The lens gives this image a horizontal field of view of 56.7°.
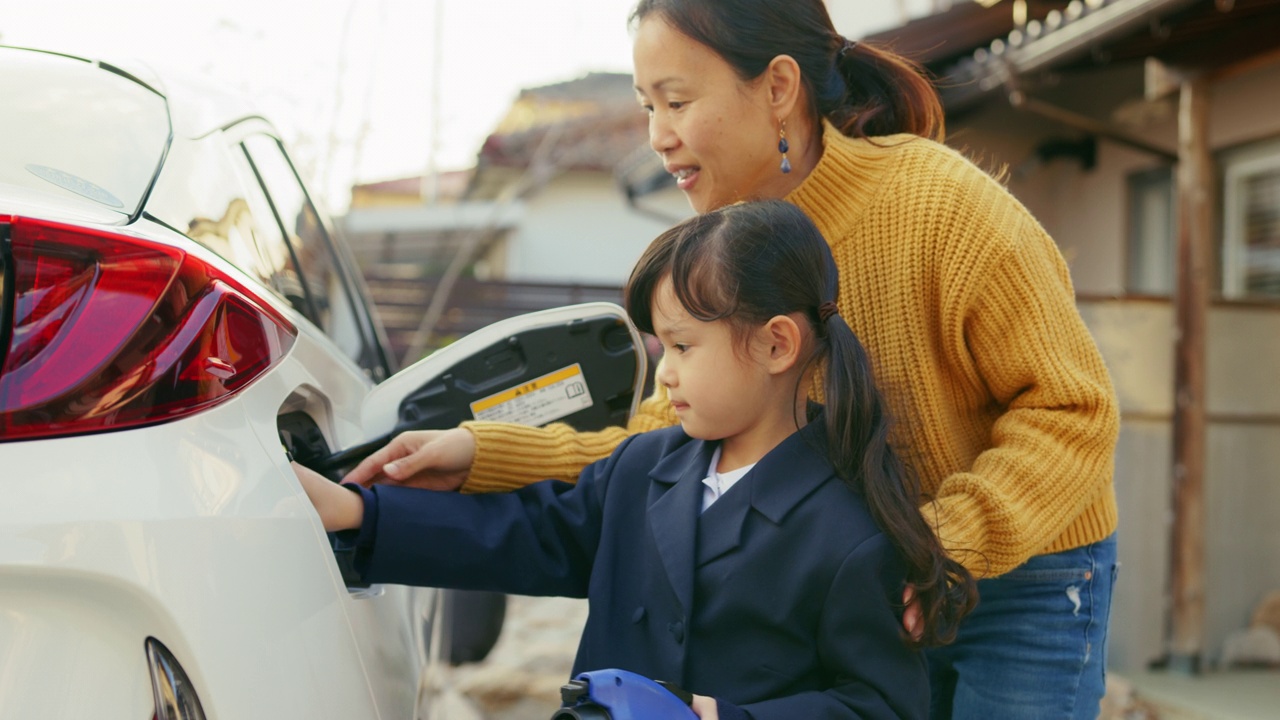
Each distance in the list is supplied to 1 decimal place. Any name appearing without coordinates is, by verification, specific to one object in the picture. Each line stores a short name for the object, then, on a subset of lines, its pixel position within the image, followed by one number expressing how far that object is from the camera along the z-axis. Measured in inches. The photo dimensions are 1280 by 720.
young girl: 62.7
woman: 73.4
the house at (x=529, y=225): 383.9
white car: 47.4
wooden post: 218.5
